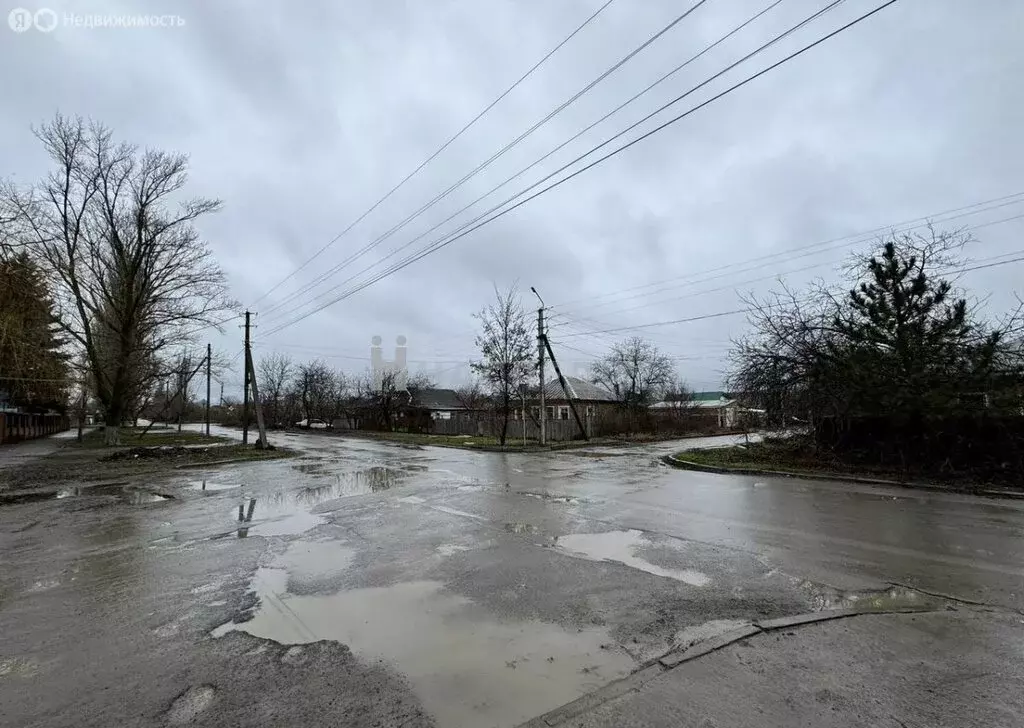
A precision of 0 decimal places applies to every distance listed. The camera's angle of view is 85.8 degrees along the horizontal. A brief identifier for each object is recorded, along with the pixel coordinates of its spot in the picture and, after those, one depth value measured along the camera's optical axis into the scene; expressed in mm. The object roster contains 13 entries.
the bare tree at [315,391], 67750
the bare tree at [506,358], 30547
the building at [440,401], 69250
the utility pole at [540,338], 29406
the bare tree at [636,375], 48259
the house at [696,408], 44312
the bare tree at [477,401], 46744
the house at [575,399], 54719
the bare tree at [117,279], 29766
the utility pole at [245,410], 28689
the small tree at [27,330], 19172
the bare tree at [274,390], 73375
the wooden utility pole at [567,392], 30098
